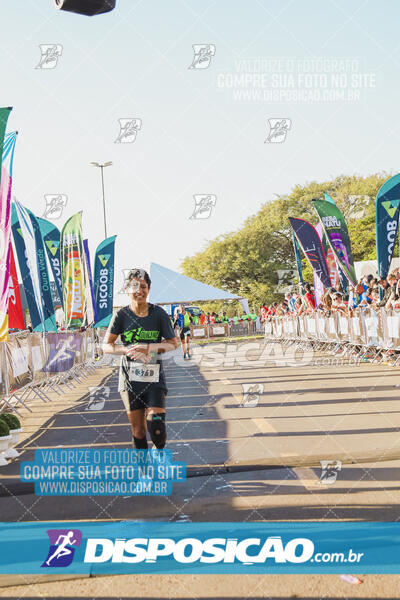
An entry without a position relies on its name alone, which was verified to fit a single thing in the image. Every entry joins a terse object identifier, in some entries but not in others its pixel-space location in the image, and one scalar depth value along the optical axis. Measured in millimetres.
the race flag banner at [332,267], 21797
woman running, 5379
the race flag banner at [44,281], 15820
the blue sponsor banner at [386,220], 16250
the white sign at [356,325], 15949
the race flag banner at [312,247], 21719
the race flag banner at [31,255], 14742
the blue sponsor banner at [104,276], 23062
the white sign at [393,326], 13273
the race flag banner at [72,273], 18953
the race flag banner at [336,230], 19453
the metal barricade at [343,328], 17062
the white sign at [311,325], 21031
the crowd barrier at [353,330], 13867
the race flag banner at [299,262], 27562
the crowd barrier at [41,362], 9791
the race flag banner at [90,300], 23094
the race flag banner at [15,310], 12324
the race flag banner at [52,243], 19312
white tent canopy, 40469
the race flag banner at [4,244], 8266
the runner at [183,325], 21230
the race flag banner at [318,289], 22094
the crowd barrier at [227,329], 43938
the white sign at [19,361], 10188
